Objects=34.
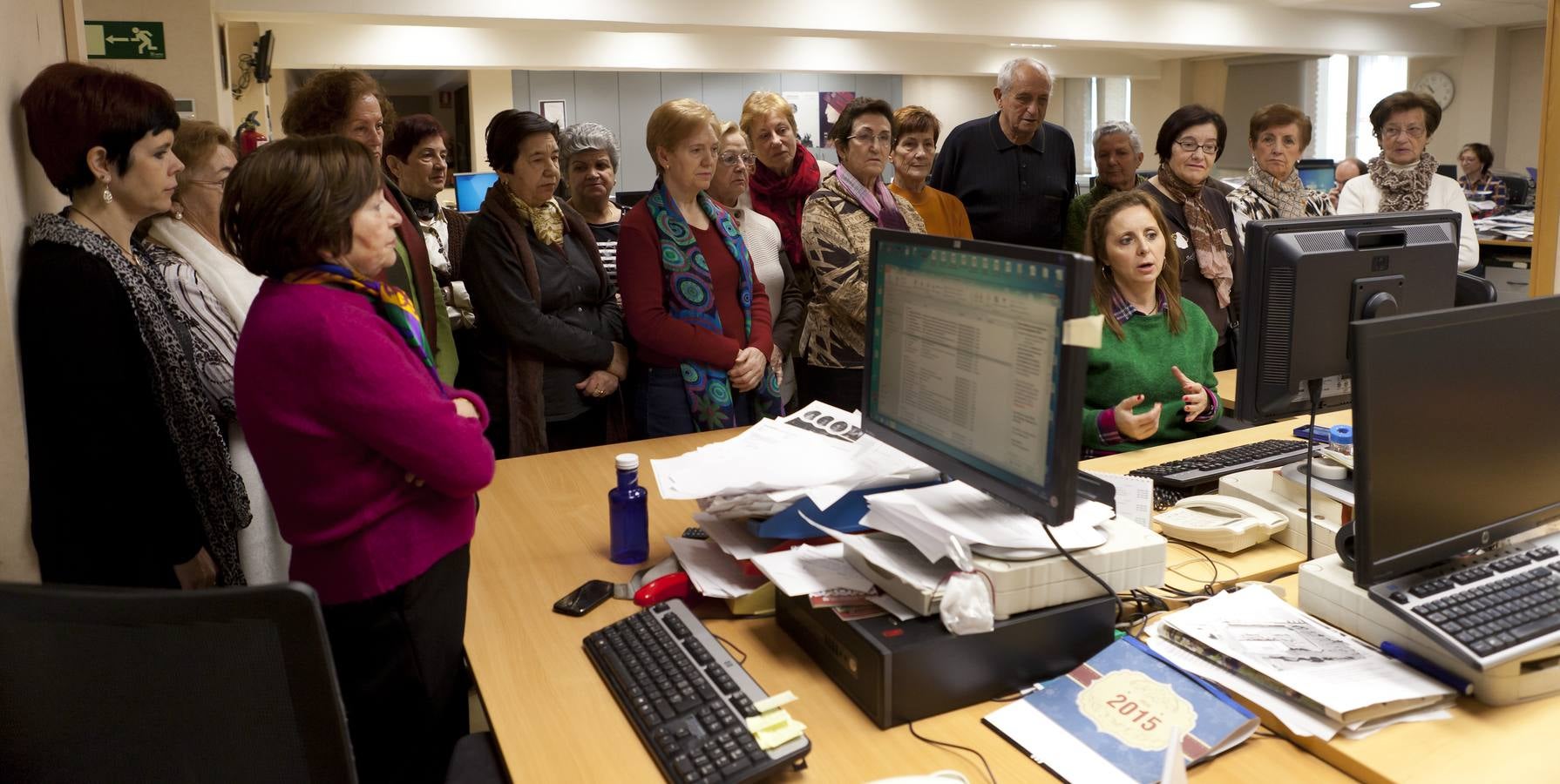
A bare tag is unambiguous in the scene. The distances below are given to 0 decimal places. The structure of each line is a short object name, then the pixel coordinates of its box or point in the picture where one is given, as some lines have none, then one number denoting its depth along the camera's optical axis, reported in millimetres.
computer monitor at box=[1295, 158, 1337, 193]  6582
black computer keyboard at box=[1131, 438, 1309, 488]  1995
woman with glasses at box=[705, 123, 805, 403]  3205
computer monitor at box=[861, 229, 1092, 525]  1221
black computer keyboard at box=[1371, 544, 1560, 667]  1237
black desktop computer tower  1239
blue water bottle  1754
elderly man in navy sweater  3836
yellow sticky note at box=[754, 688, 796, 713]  1203
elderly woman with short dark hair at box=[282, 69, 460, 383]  2809
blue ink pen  1256
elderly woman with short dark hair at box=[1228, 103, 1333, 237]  3891
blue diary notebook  1155
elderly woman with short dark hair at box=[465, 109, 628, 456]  2812
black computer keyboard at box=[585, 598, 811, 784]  1138
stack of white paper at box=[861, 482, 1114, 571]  1292
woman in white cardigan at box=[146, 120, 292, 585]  2246
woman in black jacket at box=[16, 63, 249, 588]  1863
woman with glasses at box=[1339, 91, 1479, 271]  4336
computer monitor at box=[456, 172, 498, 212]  6941
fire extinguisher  4713
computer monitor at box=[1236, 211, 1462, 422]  1712
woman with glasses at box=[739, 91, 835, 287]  3449
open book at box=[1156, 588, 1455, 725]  1215
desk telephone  1731
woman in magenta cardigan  1377
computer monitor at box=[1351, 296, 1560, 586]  1250
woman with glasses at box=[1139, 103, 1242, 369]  3480
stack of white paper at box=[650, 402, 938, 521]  1624
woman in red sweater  2779
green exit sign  3555
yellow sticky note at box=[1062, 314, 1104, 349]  1165
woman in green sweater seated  2404
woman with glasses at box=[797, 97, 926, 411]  3080
